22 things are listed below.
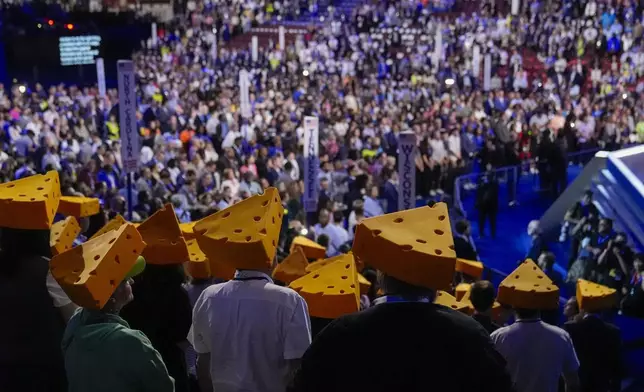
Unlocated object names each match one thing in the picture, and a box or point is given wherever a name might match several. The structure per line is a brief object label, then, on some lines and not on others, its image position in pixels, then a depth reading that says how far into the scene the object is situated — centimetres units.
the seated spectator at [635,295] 838
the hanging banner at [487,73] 2276
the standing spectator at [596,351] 527
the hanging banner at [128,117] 1005
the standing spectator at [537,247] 1055
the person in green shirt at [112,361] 289
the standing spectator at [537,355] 403
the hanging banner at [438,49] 2511
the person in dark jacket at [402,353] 218
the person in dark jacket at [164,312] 370
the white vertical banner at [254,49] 2606
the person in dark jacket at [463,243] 977
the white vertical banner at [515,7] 2802
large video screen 2417
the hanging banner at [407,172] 748
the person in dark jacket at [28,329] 352
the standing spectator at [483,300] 467
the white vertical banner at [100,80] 1839
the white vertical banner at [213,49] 2635
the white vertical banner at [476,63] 2391
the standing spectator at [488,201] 1341
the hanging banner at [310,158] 1105
